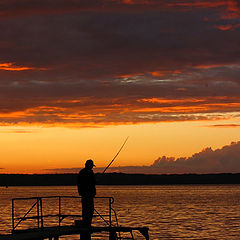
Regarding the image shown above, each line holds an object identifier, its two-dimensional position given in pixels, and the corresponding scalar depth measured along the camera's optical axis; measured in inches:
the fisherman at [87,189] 862.3
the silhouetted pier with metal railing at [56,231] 836.0
